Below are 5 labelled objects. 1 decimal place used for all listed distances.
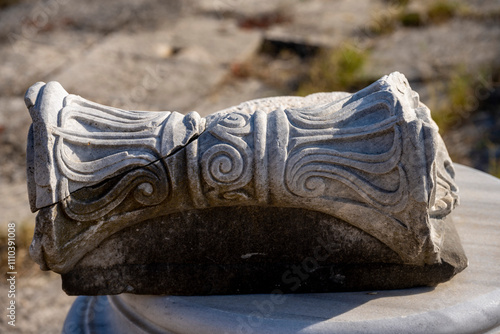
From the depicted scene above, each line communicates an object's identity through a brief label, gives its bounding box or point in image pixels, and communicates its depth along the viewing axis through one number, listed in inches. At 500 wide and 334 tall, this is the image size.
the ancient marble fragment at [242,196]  78.7
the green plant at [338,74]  229.6
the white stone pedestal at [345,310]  79.4
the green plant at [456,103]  198.9
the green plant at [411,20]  286.5
